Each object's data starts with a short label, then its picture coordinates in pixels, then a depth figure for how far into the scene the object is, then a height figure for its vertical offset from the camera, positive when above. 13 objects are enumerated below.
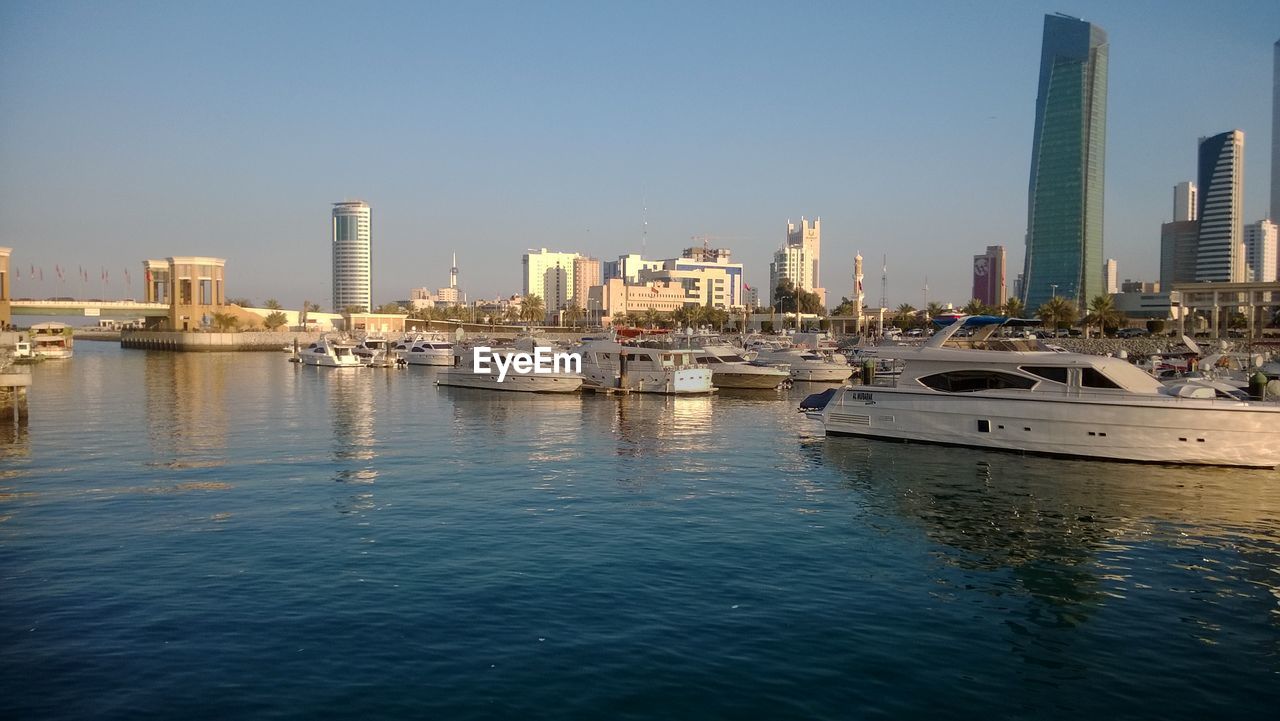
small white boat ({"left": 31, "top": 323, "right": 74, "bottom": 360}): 98.00 -2.59
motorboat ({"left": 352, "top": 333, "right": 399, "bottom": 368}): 87.25 -3.22
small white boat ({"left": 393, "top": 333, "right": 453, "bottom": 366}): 85.81 -2.89
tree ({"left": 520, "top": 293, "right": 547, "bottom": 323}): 176.00 +2.96
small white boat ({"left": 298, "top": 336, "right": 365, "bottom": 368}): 83.88 -3.24
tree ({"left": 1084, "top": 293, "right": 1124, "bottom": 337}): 105.31 +2.05
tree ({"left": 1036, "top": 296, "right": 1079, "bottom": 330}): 106.94 +2.25
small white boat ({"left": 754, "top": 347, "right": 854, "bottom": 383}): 69.06 -3.00
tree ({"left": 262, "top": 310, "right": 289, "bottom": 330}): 166.51 +0.30
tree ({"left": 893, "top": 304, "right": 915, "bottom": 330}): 133.62 +1.54
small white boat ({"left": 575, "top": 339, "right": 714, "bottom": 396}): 55.38 -2.90
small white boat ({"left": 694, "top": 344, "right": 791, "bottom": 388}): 59.75 -3.21
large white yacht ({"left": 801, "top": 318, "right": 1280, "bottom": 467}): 26.36 -2.62
